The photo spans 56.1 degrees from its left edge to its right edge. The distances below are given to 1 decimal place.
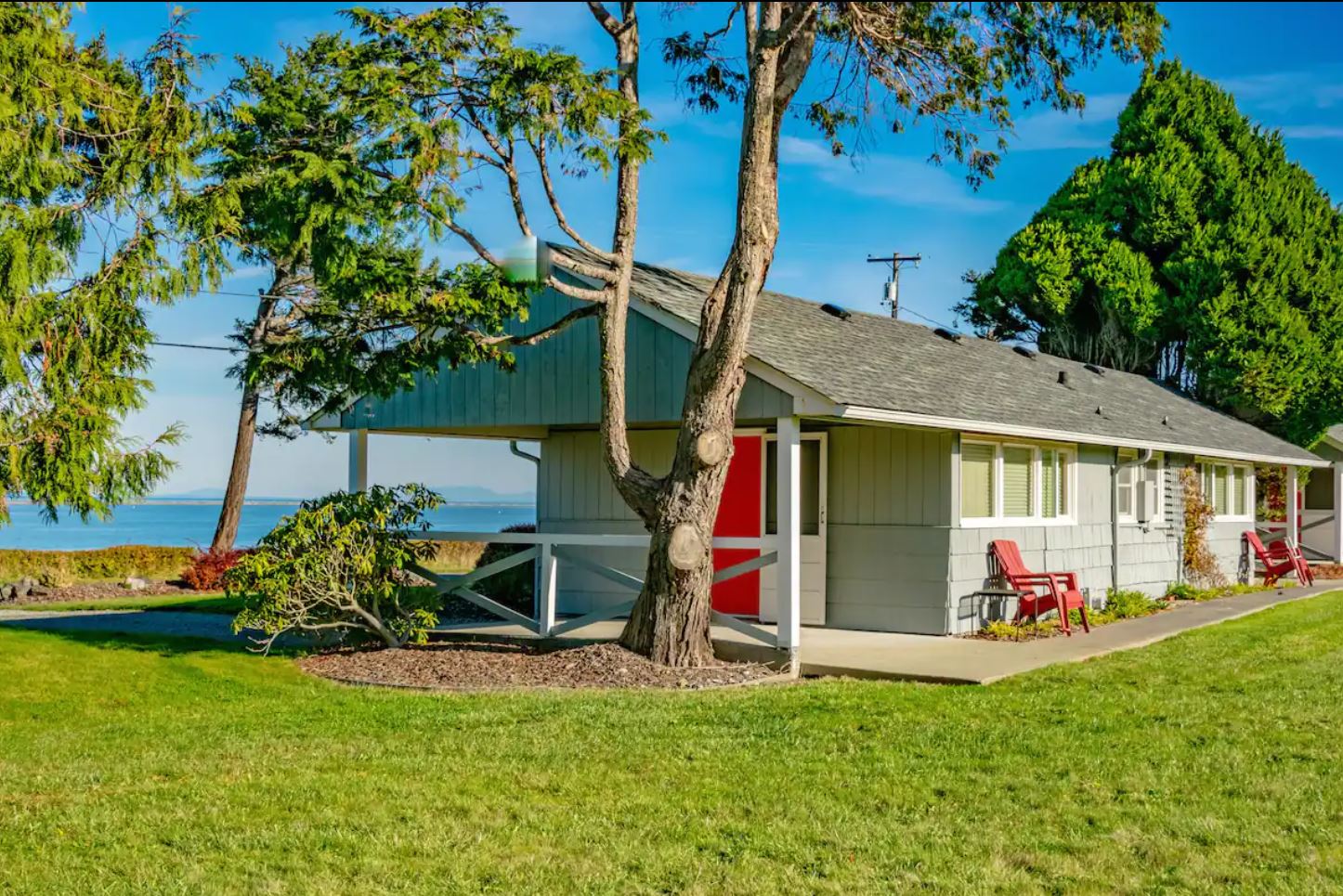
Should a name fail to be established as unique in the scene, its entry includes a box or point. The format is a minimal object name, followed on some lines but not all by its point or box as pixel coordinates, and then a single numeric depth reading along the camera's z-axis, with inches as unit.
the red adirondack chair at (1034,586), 554.9
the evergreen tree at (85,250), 466.9
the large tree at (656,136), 436.1
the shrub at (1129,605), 657.6
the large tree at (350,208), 436.1
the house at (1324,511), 1091.0
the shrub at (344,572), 469.1
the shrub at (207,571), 948.0
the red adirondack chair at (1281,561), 861.8
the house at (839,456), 525.6
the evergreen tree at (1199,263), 1175.6
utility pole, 1475.1
